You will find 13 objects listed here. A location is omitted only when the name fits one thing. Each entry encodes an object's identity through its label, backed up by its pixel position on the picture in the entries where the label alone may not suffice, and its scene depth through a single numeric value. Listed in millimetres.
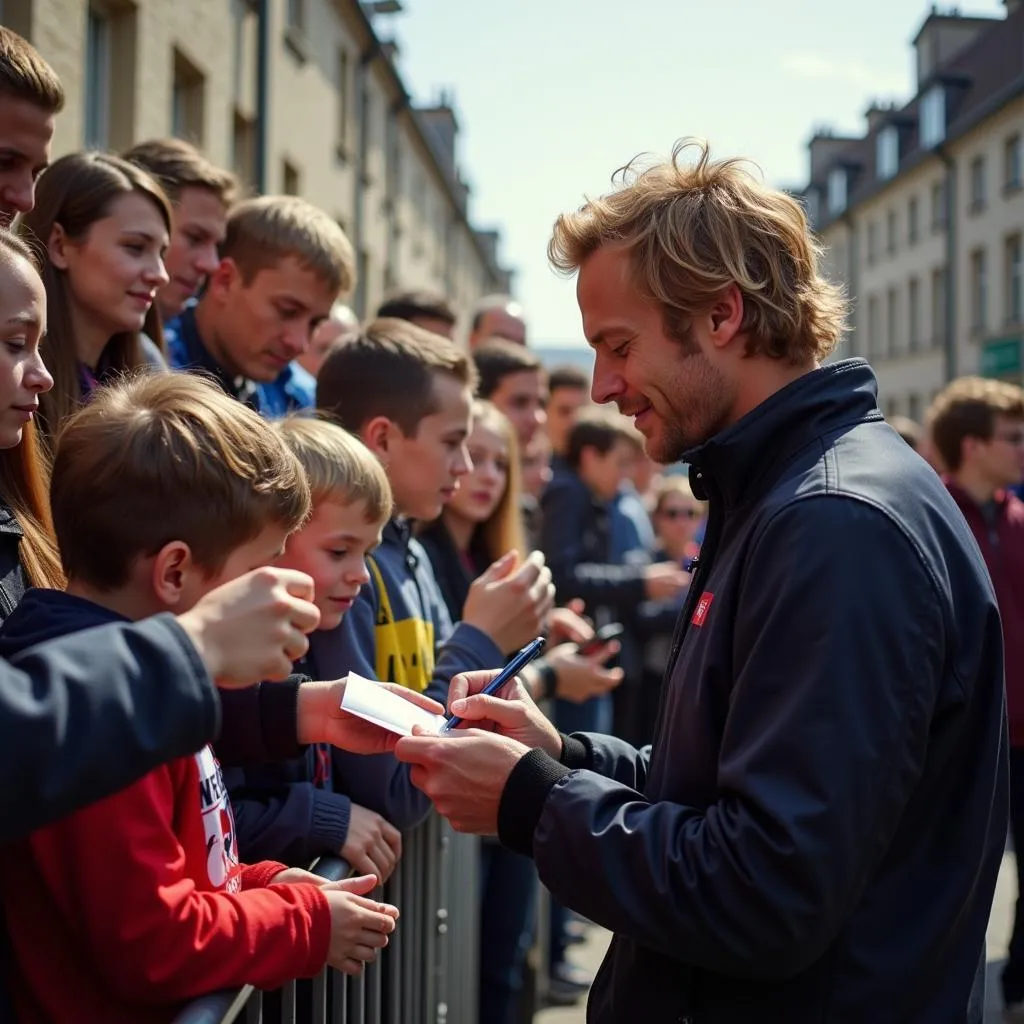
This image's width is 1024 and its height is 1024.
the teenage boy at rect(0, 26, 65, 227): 2828
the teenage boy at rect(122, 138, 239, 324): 4406
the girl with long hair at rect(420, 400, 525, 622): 4086
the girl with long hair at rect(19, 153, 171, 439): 3291
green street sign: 15156
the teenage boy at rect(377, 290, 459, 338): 5699
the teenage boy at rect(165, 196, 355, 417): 4285
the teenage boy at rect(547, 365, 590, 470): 8195
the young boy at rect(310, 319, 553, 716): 3080
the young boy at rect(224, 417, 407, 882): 2545
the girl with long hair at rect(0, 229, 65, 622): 2012
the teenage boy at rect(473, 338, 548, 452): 5668
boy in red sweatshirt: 1701
